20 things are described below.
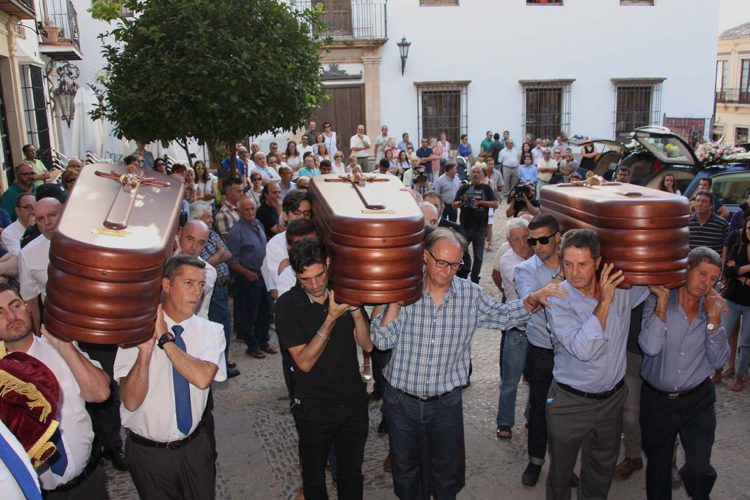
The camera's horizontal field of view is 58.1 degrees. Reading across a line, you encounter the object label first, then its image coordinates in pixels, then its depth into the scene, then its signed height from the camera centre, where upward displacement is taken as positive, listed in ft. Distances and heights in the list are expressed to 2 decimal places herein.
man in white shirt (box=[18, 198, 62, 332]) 15.72 -3.25
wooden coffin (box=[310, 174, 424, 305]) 10.13 -2.01
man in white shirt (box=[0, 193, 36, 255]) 19.33 -2.77
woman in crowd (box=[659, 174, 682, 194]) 27.84 -2.98
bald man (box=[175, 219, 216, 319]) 18.07 -3.01
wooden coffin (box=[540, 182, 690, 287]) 10.92 -2.00
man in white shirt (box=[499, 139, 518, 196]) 62.64 -4.36
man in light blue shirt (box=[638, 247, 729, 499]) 13.01 -4.95
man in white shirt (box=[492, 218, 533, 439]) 16.93 -5.70
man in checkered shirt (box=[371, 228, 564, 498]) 12.10 -4.28
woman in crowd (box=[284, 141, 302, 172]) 45.98 -2.44
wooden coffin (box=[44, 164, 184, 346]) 8.83 -1.98
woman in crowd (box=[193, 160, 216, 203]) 33.32 -3.18
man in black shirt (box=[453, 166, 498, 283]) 30.55 -4.19
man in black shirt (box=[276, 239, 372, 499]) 11.86 -4.61
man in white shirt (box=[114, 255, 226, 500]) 10.78 -4.39
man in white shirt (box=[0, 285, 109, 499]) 10.21 -4.01
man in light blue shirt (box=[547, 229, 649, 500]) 11.93 -4.82
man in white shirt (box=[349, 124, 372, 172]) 59.41 -2.46
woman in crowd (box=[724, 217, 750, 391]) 19.94 -5.37
